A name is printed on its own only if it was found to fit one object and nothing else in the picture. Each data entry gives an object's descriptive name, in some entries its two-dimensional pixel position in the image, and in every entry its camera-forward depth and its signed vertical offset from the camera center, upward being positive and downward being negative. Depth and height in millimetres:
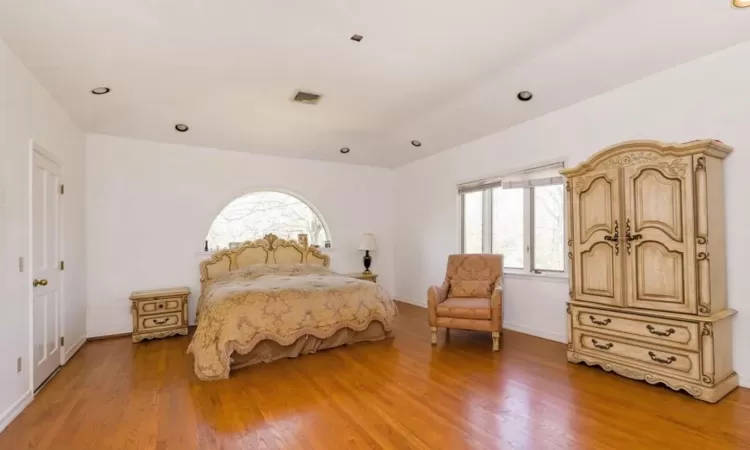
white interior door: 2977 -311
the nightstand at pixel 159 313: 4418 -1027
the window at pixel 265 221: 5586 +115
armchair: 3963 -849
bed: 3342 -903
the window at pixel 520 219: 4402 +82
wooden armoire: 2715 -363
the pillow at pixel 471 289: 4500 -793
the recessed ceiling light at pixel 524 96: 3957 +1400
